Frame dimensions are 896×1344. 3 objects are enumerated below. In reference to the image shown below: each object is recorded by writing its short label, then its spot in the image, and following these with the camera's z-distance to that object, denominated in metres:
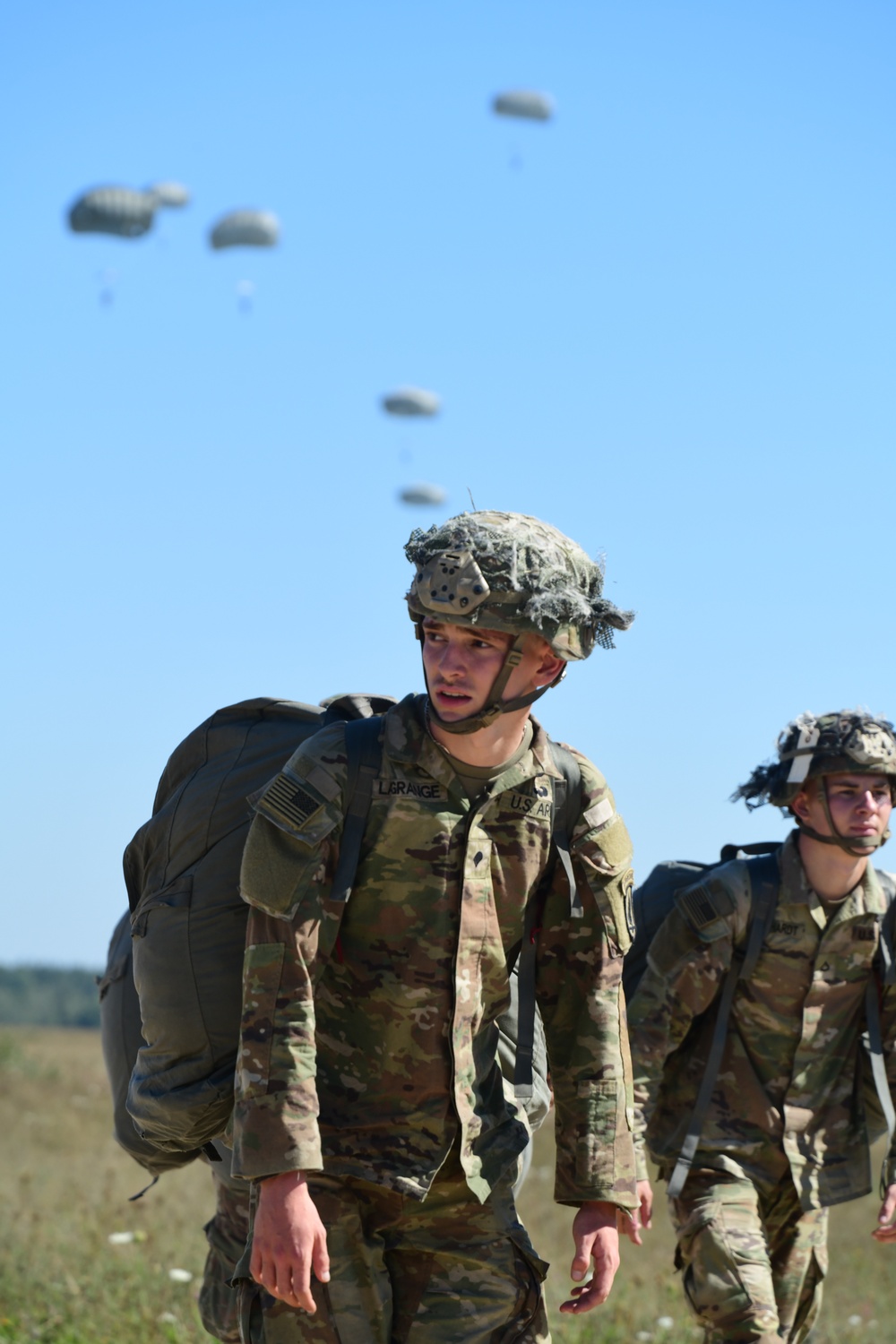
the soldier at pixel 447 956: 9.55
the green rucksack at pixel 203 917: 10.16
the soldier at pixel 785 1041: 15.35
